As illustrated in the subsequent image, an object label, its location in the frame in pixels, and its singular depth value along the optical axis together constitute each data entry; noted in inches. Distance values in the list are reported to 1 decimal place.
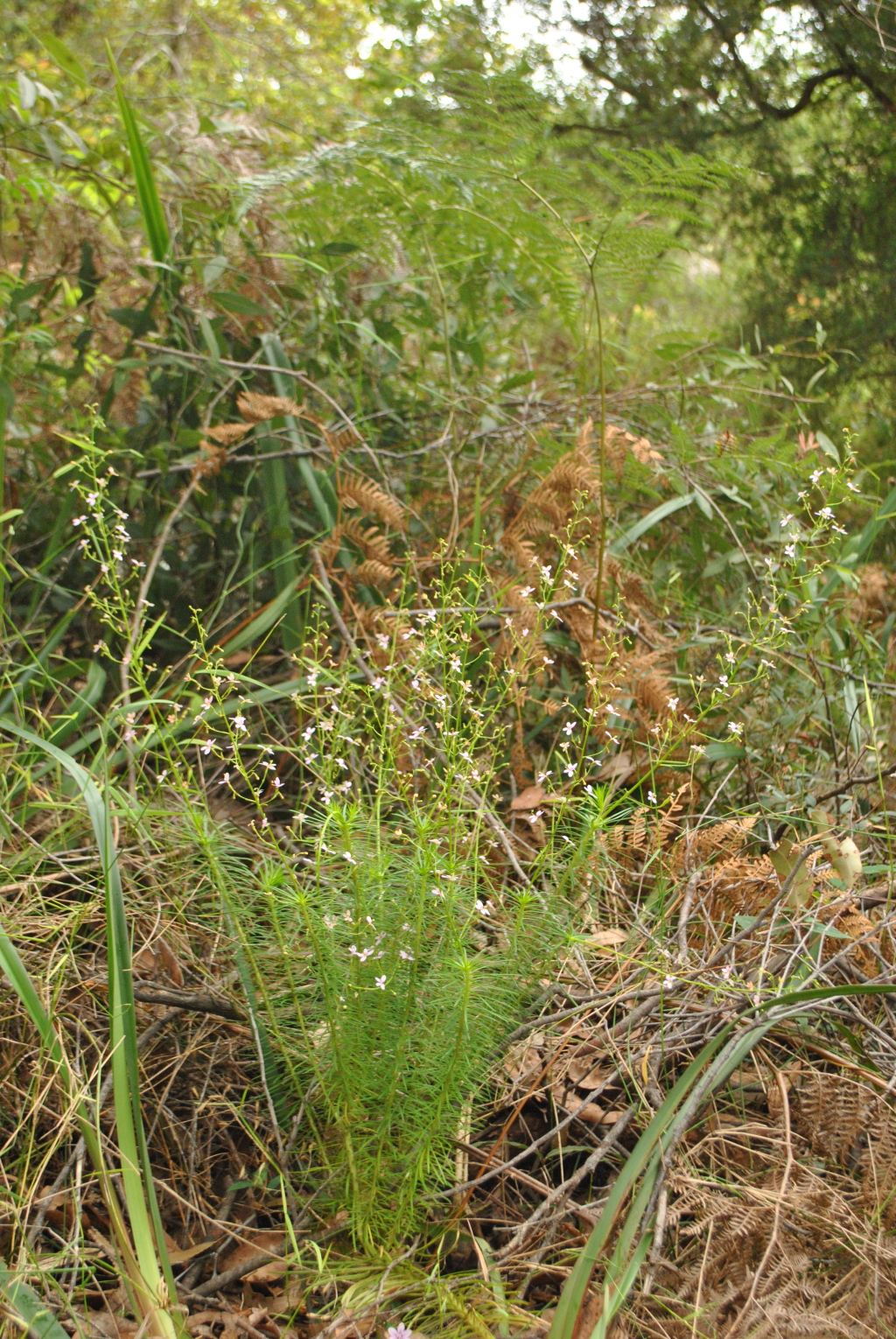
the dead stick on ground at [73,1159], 49.3
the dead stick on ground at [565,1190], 49.5
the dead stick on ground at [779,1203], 43.8
